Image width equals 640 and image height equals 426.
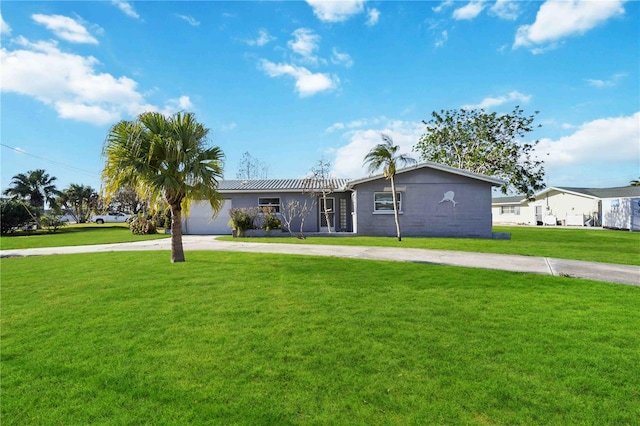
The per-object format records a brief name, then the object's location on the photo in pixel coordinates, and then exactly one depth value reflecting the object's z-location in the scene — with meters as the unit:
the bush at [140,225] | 26.60
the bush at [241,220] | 20.44
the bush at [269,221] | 20.91
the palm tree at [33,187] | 41.19
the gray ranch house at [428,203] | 19.83
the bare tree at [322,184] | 22.42
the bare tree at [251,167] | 34.91
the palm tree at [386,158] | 17.12
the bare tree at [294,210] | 22.69
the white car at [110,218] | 50.50
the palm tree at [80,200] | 52.94
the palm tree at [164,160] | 9.84
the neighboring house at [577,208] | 30.45
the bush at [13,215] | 28.28
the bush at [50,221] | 31.05
